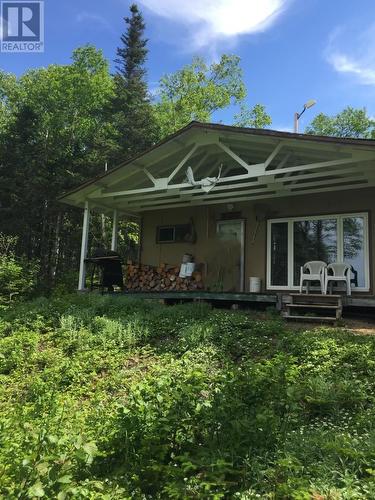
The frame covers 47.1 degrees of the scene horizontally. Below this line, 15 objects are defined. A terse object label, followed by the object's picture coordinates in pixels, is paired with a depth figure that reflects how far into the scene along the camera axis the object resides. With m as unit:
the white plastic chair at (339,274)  8.59
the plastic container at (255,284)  10.12
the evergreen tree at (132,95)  22.64
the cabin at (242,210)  8.48
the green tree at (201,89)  28.89
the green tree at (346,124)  34.22
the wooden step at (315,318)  7.19
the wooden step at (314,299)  7.51
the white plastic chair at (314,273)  8.72
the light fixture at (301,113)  14.68
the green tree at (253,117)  30.38
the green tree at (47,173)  19.05
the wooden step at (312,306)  7.44
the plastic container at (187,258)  11.30
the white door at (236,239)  10.66
